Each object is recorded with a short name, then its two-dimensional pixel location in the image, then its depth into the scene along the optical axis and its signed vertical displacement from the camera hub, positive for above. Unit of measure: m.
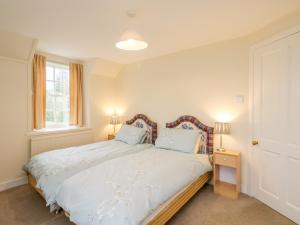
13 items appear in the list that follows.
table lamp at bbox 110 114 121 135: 4.34 -0.22
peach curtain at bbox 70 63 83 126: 3.99 +0.44
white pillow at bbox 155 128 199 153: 2.89 -0.51
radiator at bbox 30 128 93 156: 3.13 -0.57
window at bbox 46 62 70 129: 3.68 +0.35
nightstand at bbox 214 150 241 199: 2.53 -0.84
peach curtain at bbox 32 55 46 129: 3.31 +0.40
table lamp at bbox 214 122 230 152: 2.69 -0.26
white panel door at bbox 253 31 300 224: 2.01 -0.17
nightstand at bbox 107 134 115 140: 4.23 -0.61
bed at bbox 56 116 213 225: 1.40 -0.76
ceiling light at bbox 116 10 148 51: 1.85 +0.82
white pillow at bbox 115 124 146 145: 3.46 -0.48
